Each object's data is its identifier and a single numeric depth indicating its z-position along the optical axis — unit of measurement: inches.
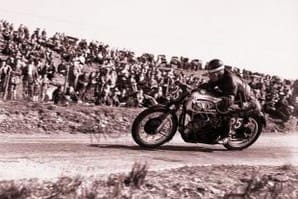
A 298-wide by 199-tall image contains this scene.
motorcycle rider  743.7
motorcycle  724.0
